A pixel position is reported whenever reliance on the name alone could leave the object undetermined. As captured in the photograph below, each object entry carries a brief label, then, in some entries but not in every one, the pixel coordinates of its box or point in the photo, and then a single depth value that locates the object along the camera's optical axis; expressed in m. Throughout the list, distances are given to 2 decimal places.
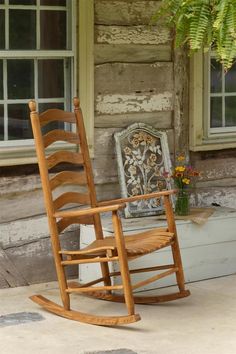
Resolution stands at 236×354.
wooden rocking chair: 6.49
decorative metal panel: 8.01
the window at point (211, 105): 8.44
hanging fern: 5.73
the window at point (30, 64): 7.46
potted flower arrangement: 8.02
